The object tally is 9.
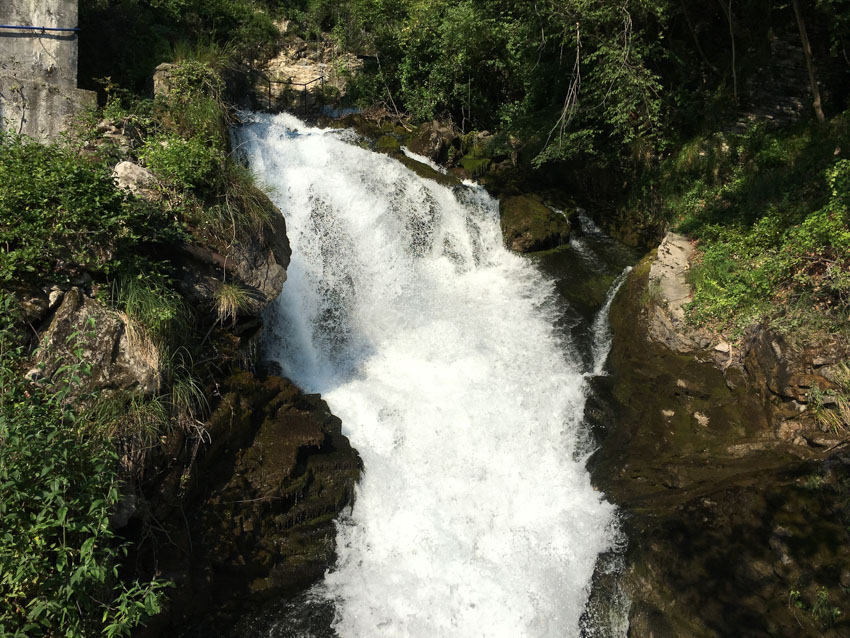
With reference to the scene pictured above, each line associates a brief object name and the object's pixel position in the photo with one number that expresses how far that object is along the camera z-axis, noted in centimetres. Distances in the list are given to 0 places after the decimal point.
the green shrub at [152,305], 496
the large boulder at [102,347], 457
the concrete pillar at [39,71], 714
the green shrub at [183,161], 604
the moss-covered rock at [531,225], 1012
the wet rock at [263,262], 624
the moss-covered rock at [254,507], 496
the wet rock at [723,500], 446
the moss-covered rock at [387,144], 1155
